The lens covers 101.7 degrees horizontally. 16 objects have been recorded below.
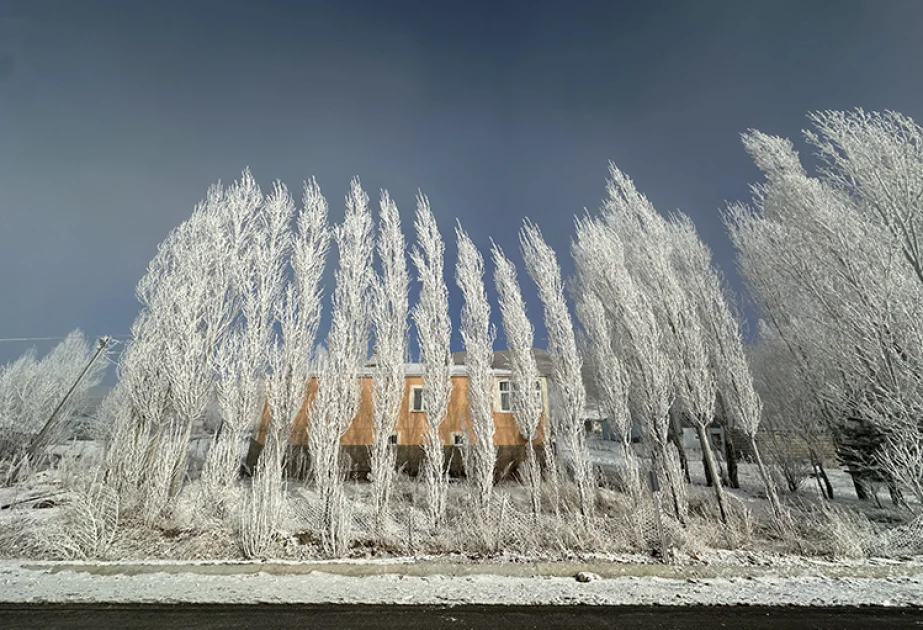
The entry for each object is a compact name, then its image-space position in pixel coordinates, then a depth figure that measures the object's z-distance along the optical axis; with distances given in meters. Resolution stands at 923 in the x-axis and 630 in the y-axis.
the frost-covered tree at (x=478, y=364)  9.12
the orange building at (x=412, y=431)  14.25
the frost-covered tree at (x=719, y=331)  11.11
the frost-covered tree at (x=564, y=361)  9.77
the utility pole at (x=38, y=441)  15.71
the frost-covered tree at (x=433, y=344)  8.80
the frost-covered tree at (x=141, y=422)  8.46
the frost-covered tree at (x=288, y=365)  7.29
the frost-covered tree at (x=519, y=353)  10.27
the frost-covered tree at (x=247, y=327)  9.32
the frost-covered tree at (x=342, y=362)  8.08
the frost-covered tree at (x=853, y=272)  8.05
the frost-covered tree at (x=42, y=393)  17.23
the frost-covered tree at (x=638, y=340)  10.44
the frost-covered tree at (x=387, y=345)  9.13
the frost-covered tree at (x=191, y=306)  10.10
